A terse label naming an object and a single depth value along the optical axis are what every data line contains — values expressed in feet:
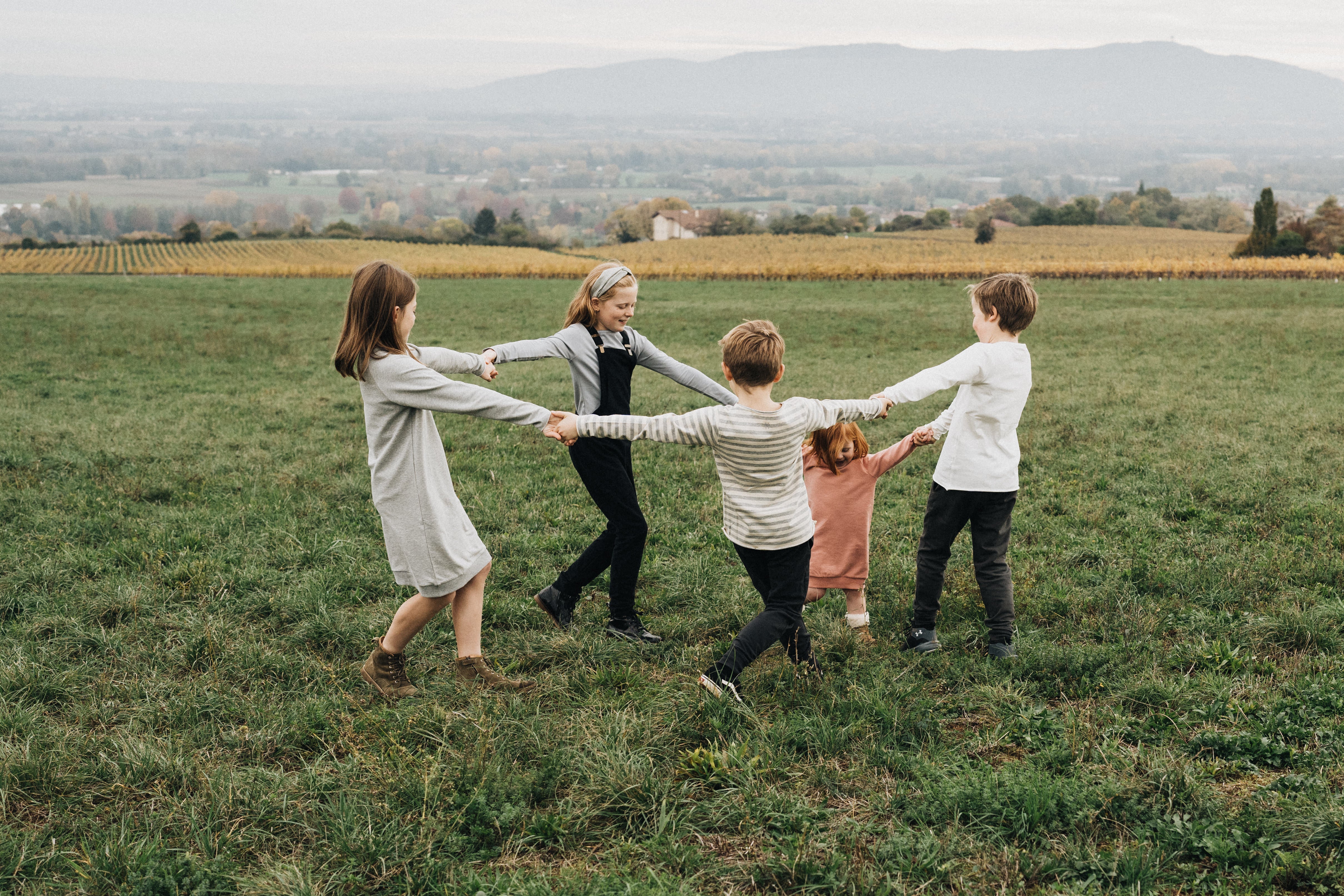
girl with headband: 15.17
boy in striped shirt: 12.56
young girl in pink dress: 16.01
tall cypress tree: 175.73
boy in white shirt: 14.78
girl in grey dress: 12.78
